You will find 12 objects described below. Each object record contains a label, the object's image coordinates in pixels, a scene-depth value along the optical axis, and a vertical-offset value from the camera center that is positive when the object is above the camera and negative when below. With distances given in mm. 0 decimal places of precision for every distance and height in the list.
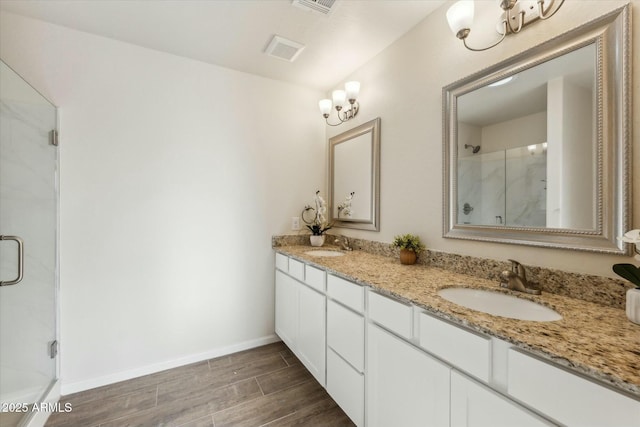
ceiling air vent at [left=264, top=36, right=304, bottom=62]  1956 +1263
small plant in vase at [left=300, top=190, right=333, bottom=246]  2535 -85
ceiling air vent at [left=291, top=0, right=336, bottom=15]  1584 +1255
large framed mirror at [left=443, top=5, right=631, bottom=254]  982 +302
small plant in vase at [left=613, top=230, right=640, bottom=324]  811 -193
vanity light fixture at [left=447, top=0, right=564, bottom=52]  1196 +922
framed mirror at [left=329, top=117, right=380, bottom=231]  2127 +315
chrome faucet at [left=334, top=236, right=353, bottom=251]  2379 -287
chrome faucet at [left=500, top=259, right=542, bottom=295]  1144 -291
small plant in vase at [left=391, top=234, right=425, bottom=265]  1702 -228
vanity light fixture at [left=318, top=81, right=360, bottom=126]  2150 +950
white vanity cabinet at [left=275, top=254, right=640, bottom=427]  661 -557
